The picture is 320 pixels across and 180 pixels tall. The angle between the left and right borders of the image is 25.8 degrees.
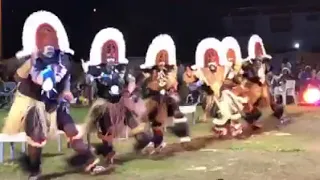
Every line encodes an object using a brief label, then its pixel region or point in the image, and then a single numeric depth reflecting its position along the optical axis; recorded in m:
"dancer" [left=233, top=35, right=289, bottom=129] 11.87
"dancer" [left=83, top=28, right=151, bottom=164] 8.27
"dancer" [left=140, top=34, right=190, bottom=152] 9.41
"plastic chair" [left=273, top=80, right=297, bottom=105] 20.36
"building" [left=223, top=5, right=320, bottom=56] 36.88
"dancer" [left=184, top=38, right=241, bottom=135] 11.16
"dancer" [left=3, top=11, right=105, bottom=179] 7.46
